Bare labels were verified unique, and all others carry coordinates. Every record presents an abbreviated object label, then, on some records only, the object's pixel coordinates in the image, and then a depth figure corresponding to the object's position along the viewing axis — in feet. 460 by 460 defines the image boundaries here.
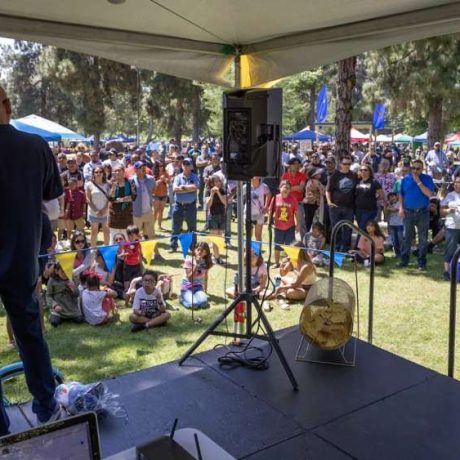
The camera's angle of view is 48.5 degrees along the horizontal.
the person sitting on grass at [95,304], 20.04
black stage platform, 8.63
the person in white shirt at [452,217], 23.59
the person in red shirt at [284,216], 27.07
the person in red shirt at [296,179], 30.32
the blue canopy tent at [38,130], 41.04
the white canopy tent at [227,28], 9.53
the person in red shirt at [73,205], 29.58
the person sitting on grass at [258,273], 22.02
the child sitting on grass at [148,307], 19.66
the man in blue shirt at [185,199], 29.63
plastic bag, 9.18
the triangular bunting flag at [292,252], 21.68
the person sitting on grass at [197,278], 21.88
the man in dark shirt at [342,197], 28.84
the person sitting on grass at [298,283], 22.39
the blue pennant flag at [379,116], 65.31
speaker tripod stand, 11.35
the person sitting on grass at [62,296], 20.29
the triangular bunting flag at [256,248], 21.70
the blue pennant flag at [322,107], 51.24
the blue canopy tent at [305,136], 71.51
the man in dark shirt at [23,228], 7.25
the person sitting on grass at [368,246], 27.53
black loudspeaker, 11.23
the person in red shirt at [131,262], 22.97
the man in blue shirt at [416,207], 26.25
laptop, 3.25
